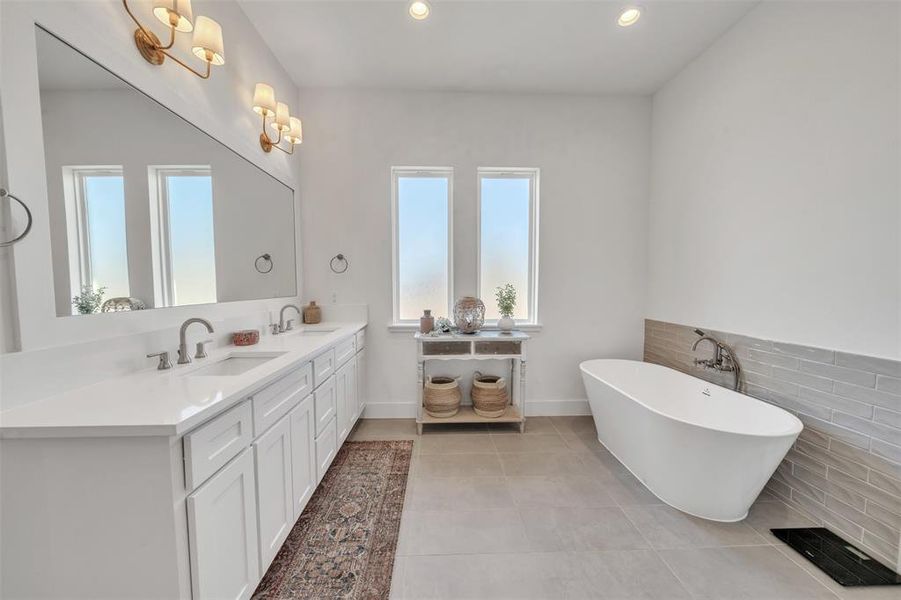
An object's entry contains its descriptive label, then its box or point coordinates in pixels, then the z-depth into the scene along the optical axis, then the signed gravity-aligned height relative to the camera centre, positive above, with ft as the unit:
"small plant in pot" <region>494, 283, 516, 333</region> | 9.34 -0.76
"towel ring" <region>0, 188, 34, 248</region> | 3.03 +0.57
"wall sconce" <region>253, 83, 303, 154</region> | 6.71 +3.74
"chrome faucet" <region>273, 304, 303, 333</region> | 7.80 -1.03
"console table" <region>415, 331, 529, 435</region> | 8.70 -1.96
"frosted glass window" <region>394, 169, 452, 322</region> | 9.85 +1.22
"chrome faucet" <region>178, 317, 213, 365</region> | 4.61 -0.99
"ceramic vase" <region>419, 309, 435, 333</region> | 9.11 -1.20
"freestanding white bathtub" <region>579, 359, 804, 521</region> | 5.15 -3.01
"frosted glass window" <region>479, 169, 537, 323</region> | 10.00 +1.43
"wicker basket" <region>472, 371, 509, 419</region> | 9.02 -3.39
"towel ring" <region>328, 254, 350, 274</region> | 9.57 +0.60
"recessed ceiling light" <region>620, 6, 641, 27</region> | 6.61 +5.64
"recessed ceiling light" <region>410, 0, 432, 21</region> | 6.44 +5.64
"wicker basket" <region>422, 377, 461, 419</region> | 8.97 -3.40
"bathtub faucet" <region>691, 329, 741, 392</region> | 6.95 -1.84
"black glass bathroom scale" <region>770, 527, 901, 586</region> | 4.53 -4.28
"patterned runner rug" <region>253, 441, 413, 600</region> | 4.49 -4.31
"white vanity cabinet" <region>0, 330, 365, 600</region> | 2.78 -2.13
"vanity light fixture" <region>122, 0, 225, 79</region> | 4.36 +3.68
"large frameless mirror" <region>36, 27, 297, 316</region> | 3.48 +1.17
